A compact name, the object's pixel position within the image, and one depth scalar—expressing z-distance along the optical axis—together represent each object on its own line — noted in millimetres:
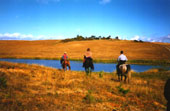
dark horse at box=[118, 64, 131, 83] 14180
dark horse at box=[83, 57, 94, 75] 15192
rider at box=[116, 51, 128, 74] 14312
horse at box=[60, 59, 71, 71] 18109
